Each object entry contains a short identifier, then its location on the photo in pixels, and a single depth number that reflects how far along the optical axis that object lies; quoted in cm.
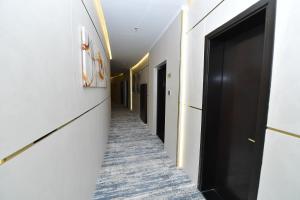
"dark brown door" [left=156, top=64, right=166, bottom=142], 372
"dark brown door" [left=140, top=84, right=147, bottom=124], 551
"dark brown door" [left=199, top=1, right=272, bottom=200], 117
